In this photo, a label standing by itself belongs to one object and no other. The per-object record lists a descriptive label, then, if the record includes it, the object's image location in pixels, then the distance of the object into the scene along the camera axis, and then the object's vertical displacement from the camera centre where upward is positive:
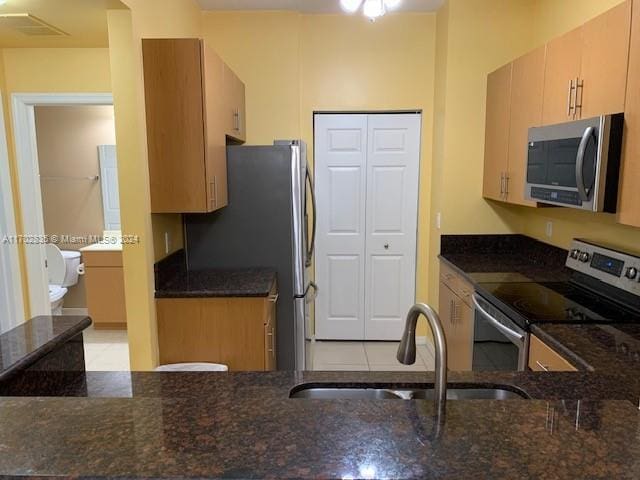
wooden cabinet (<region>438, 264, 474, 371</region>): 2.98 -0.97
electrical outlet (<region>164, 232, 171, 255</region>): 2.83 -0.40
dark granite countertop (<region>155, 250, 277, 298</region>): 2.63 -0.62
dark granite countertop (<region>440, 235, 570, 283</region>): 2.97 -0.62
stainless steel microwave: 2.05 +0.05
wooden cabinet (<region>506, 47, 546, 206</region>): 2.79 +0.38
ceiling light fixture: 2.46 +0.87
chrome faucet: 0.92 -0.38
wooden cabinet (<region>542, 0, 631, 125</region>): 2.04 +0.50
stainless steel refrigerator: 3.05 -0.33
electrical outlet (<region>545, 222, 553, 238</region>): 3.34 -0.39
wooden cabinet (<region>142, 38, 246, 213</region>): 2.49 +0.28
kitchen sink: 1.30 -0.59
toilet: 4.37 -0.91
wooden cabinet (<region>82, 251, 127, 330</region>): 4.38 -1.00
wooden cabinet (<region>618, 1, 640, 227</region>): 1.94 +0.13
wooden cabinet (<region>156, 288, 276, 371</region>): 2.65 -0.86
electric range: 2.14 -0.63
